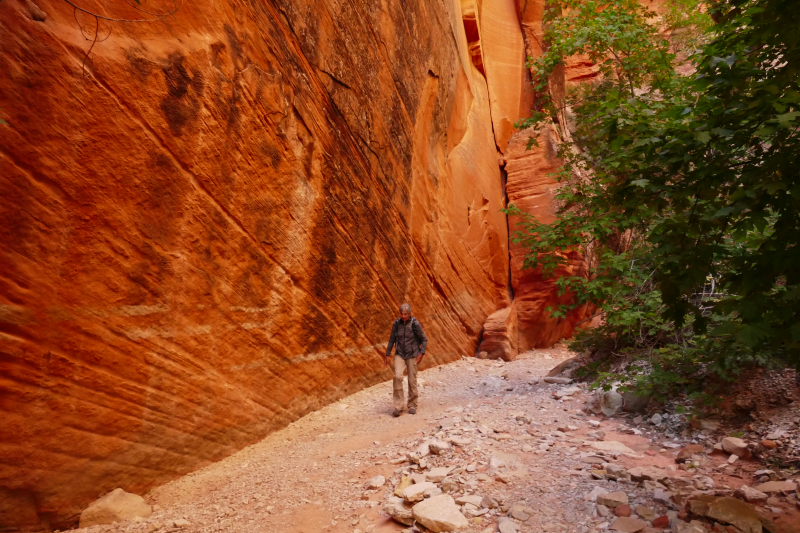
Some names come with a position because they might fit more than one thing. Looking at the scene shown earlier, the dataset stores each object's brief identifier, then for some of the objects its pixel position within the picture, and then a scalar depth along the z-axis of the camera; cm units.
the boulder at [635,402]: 628
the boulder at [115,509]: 391
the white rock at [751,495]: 369
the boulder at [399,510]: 382
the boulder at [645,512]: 354
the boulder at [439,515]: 361
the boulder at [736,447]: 464
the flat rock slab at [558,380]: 847
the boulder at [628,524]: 338
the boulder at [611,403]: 643
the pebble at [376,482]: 450
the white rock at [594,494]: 387
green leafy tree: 274
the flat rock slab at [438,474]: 436
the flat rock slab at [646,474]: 416
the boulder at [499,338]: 1249
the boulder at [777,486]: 377
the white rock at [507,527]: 351
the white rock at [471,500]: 391
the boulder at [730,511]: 323
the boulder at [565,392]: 744
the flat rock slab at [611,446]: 502
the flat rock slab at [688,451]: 480
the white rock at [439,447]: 492
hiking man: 720
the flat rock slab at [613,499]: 371
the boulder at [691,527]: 323
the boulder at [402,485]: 429
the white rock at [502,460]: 454
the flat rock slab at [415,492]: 399
